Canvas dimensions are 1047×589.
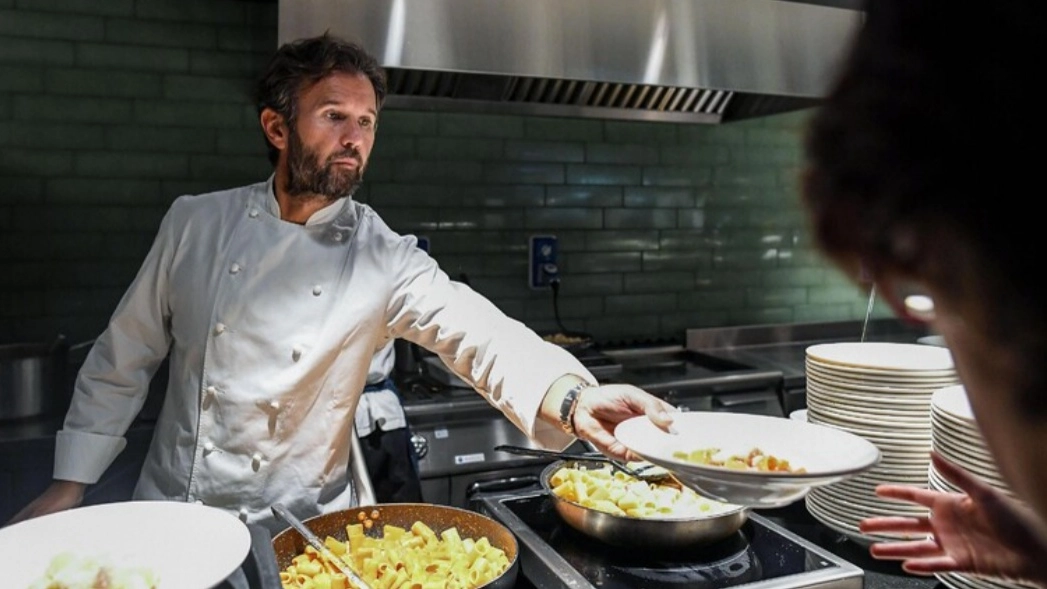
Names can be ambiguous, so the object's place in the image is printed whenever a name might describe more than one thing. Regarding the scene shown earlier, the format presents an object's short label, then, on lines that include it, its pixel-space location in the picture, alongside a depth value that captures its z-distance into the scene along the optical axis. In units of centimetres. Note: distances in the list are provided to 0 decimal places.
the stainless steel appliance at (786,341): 359
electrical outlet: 391
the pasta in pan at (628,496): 142
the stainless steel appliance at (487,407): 288
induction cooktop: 125
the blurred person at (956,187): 39
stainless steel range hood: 272
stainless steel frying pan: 133
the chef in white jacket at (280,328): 183
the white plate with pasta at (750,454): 101
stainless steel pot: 253
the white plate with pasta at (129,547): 105
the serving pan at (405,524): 131
